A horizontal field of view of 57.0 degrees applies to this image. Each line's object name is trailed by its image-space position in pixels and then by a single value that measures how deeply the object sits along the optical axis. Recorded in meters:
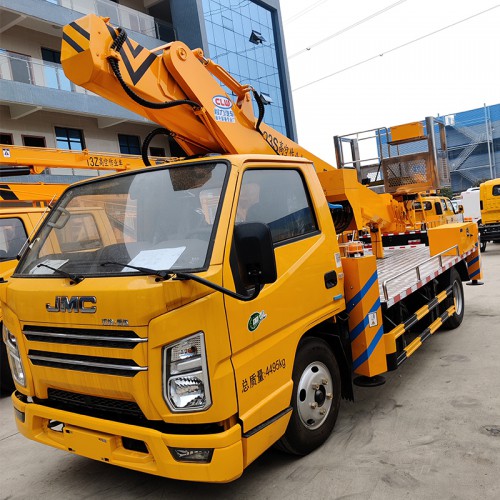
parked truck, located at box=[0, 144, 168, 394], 5.69
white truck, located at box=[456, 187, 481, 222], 22.19
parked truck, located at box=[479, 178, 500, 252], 14.96
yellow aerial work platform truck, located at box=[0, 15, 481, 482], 2.42
